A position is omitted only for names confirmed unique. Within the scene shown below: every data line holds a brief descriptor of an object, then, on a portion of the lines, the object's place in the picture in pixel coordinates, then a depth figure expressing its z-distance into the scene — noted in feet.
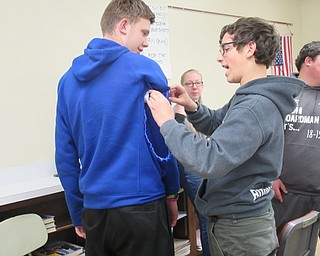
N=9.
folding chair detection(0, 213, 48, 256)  6.31
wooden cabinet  7.79
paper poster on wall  11.25
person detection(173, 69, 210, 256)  8.65
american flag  16.29
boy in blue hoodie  4.28
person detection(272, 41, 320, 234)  7.06
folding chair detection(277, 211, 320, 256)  3.91
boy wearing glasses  3.62
